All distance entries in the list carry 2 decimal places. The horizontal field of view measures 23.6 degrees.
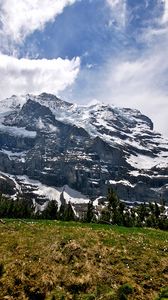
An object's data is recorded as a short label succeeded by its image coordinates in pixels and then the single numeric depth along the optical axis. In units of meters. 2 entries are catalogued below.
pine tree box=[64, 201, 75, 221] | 150.38
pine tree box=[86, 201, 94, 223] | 126.12
